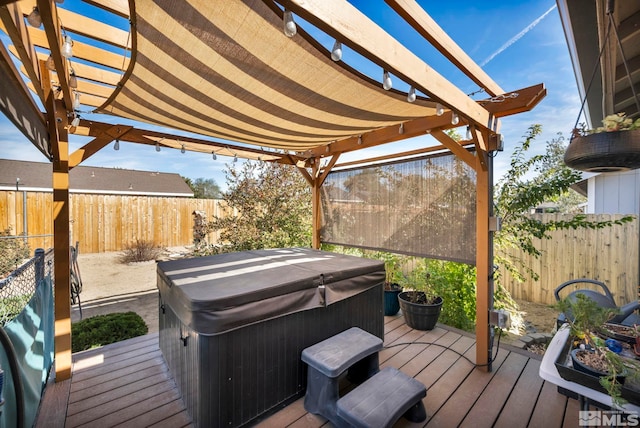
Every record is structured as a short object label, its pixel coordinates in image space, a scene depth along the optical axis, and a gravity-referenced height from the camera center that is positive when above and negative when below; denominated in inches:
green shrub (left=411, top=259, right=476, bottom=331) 152.6 -47.6
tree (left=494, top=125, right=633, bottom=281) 133.6 +7.1
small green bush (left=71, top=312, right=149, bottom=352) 135.5 -63.1
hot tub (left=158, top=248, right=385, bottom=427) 76.5 -37.8
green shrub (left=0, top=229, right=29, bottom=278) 146.4 -27.4
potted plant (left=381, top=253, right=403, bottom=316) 166.6 -49.5
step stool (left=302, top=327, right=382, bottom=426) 82.0 -47.7
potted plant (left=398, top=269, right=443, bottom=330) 142.3 -50.9
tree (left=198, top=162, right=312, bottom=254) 238.1 +0.6
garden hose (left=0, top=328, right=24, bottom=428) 56.1 -35.9
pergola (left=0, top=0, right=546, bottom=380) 54.7 +38.0
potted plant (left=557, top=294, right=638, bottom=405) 49.8 -29.3
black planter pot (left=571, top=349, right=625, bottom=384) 51.8 -32.2
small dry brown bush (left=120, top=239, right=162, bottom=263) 378.3 -59.7
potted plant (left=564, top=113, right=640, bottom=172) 61.6 +13.9
